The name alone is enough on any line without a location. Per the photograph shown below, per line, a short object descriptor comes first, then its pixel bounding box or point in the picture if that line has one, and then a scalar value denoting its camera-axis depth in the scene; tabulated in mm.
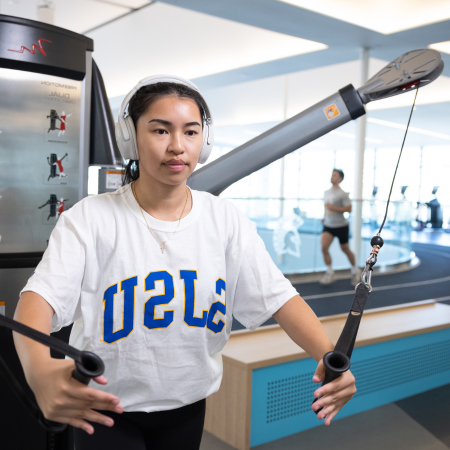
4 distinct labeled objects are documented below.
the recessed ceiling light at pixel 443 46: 7129
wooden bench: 2518
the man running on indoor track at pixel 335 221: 6992
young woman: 1010
